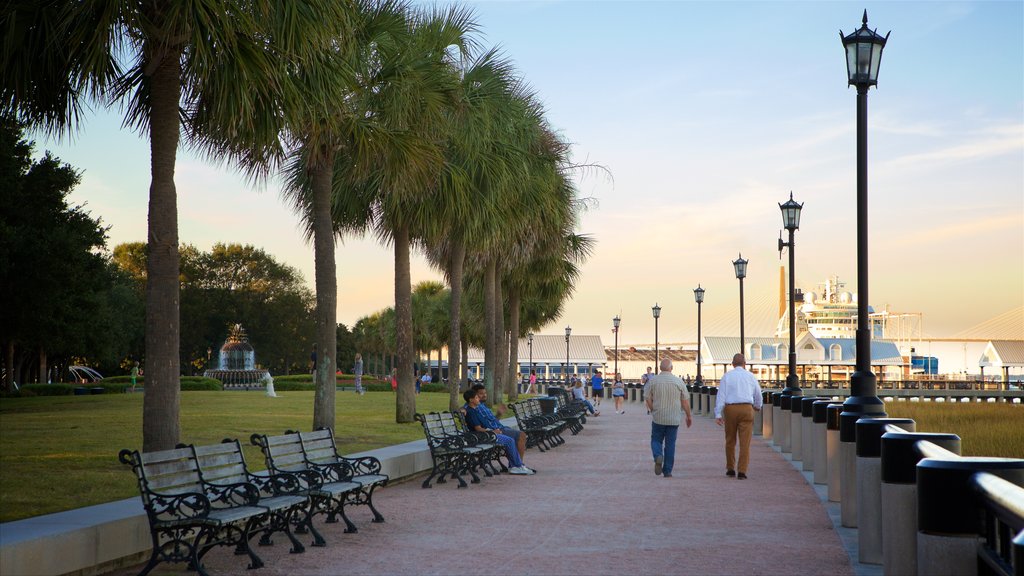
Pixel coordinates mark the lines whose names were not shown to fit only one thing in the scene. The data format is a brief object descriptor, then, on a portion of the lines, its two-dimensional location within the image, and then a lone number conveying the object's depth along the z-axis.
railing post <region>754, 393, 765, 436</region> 27.34
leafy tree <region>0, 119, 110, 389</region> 33.56
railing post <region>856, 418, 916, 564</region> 7.94
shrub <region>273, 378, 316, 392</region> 55.06
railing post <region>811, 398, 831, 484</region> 14.26
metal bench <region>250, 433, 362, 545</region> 9.79
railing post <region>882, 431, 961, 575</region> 5.83
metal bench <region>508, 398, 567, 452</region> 20.08
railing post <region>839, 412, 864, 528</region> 10.08
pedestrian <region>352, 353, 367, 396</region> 48.73
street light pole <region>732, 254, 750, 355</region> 36.44
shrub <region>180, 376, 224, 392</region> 48.94
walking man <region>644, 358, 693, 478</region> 15.55
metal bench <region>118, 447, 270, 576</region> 7.67
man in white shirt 15.22
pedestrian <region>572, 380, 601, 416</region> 33.84
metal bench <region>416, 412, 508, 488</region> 14.52
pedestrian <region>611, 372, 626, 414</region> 44.91
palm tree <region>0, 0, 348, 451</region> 10.06
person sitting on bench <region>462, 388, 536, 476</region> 15.97
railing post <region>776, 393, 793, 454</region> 20.52
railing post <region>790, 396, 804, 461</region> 17.97
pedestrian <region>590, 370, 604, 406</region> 50.47
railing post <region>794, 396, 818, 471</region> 16.30
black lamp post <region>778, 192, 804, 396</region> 25.47
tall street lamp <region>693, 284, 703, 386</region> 48.09
